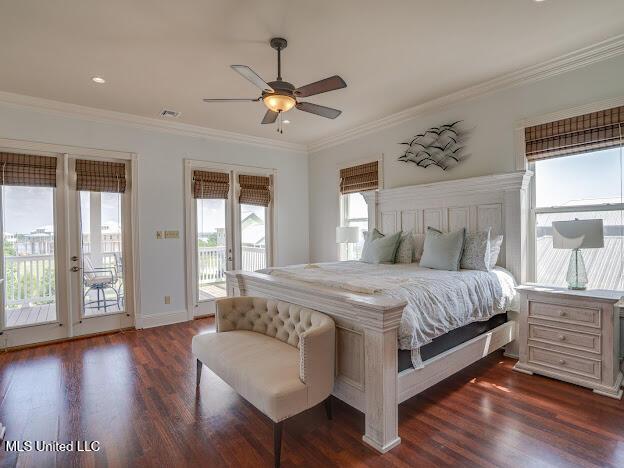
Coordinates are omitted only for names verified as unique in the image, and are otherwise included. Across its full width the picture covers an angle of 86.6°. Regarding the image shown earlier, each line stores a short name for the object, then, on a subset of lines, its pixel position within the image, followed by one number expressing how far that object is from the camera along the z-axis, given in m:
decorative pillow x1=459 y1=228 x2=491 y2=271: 3.18
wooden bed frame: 1.94
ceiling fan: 2.33
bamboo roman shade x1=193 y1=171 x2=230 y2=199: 4.91
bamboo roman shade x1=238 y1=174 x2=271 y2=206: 5.34
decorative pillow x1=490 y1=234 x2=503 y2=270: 3.35
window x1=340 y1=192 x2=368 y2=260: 5.18
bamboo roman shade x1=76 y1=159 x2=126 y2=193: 4.10
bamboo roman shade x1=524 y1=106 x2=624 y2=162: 2.81
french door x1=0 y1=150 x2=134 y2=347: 3.77
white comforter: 2.20
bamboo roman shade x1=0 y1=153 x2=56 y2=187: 3.68
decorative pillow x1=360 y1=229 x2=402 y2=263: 3.87
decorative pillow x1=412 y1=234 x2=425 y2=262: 3.95
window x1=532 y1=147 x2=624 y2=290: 2.88
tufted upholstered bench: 1.88
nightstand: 2.53
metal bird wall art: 3.88
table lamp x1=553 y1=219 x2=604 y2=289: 2.62
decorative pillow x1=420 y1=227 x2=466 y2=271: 3.20
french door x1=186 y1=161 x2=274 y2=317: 4.93
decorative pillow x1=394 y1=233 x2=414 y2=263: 3.87
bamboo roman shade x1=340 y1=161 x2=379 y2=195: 4.88
